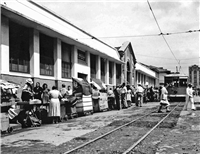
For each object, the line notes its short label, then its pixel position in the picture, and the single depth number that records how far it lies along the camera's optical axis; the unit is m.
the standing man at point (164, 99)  15.29
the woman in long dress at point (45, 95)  11.30
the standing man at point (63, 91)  14.39
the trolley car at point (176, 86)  28.72
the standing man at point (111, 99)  18.55
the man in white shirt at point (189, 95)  16.39
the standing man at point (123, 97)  19.21
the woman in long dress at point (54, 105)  10.88
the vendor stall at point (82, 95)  13.62
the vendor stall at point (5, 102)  8.28
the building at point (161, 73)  70.45
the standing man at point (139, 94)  20.00
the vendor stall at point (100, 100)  16.09
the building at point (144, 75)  42.78
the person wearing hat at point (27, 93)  10.02
